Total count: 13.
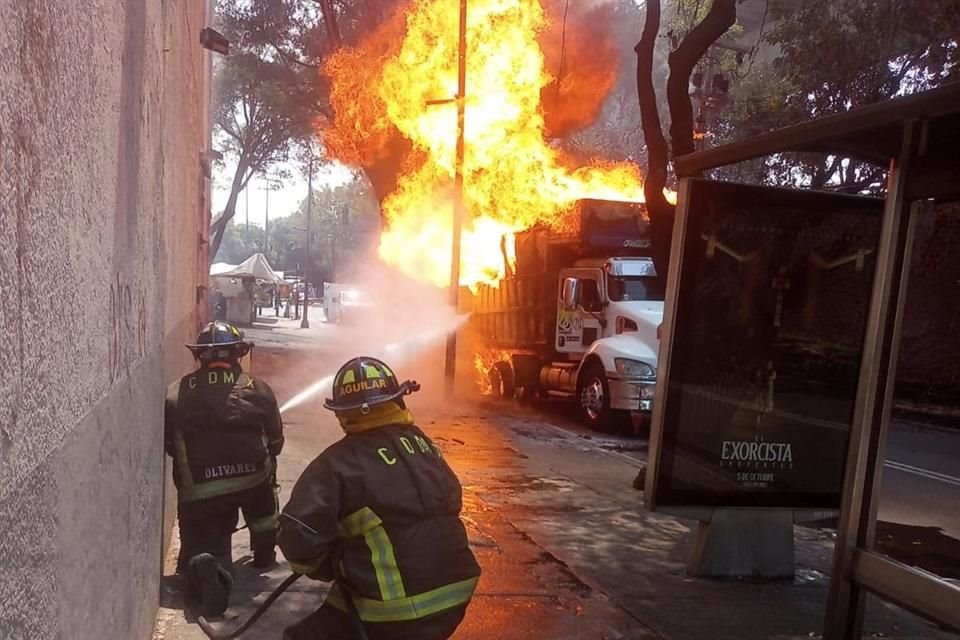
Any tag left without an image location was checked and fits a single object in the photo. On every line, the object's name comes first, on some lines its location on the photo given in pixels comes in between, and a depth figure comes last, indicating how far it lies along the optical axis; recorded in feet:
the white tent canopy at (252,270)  148.36
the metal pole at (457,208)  55.01
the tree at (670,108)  29.27
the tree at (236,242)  346.95
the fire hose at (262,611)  9.96
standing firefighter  16.99
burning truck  43.60
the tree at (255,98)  87.76
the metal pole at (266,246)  282.07
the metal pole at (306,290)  157.61
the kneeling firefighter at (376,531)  9.91
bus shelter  12.98
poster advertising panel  18.95
